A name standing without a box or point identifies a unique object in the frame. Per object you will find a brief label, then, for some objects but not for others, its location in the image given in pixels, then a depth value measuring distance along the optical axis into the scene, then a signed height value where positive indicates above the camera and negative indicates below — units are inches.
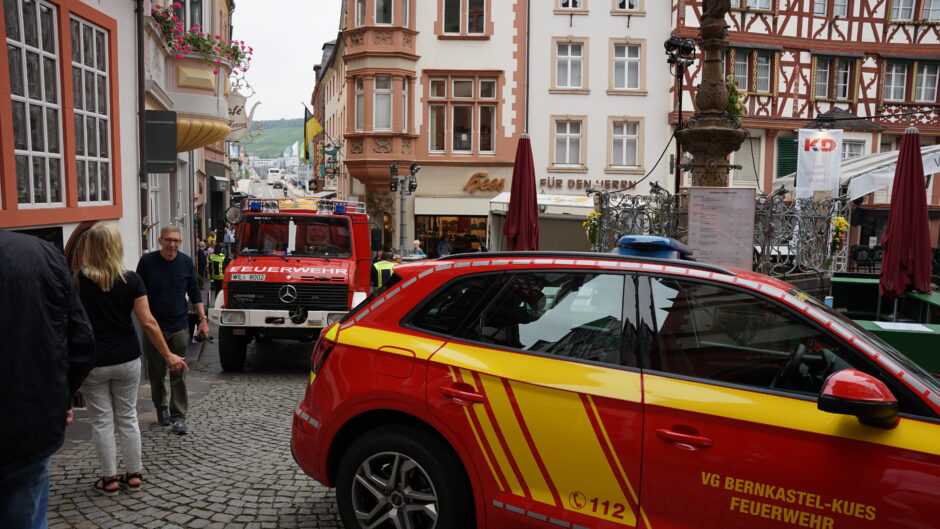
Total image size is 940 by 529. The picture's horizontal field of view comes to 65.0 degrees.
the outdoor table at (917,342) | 244.5 -42.1
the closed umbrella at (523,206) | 468.8 +3.6
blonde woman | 195.2 -38.3
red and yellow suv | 114.4 -33.7
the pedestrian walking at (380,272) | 492.7 -41.4
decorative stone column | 370.6 +46.3
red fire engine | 381.1 -33.4
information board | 353.4 -5.8
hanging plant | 470.6 +108.1
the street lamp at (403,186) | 986.1 +32.9
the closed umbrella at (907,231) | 341.4 -7.4
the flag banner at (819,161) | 667.4 +48.7
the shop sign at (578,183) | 1073.5 +42.0
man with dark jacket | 108.3 -24.8
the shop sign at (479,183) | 1069.8 +39.0
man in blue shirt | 260.5 -36.9
